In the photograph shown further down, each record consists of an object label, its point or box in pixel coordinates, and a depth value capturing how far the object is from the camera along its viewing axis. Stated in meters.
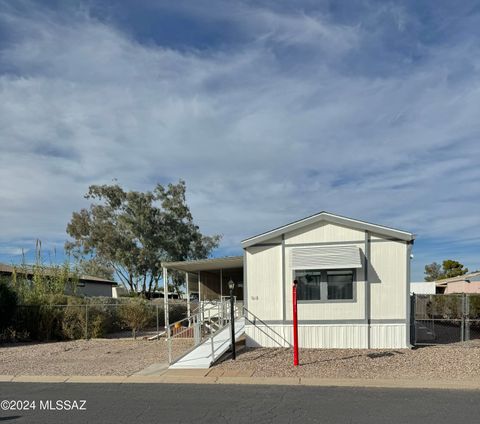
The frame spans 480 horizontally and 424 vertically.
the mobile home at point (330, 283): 12.31
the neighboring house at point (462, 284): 31.36
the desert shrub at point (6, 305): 16.45
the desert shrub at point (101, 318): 16.92
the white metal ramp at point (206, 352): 10.52
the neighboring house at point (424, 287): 40.09
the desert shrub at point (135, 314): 17.38
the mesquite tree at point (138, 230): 35.72
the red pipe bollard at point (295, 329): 10.29
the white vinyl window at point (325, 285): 12.57
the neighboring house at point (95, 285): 27.61
